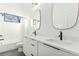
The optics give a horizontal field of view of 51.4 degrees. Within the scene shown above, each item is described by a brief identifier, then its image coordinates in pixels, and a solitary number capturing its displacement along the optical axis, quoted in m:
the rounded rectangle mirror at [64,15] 1.48
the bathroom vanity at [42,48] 0.98
